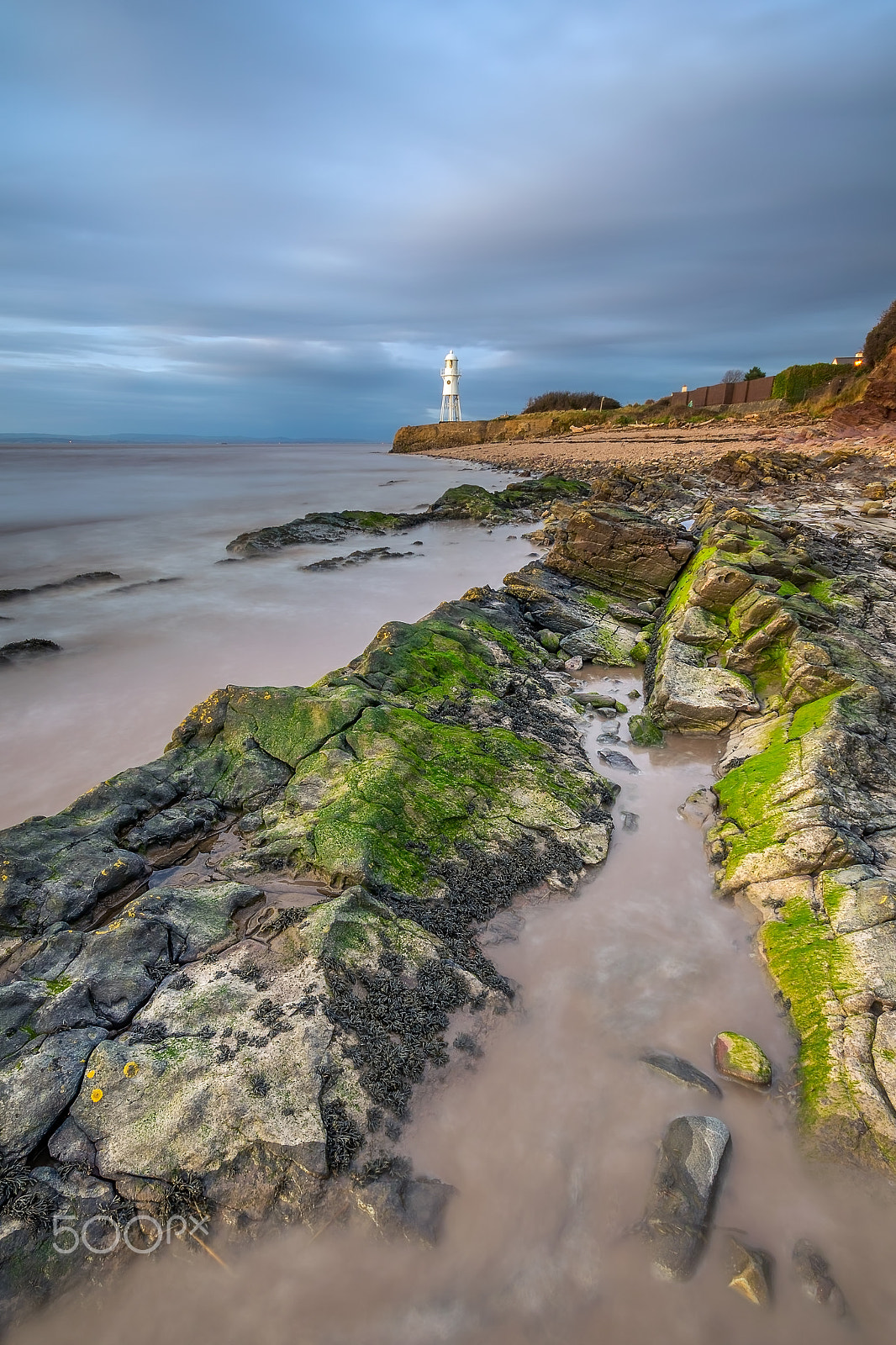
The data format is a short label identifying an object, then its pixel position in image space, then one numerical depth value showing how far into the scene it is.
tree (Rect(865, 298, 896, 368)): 30.83
